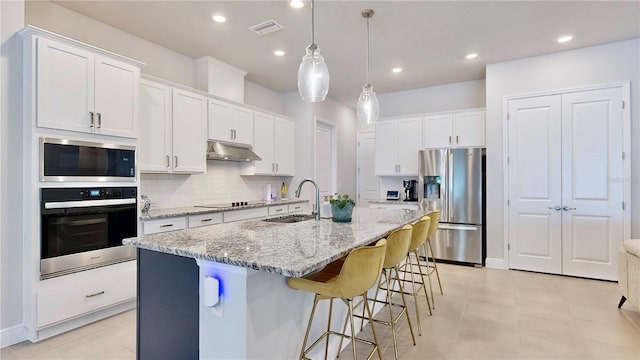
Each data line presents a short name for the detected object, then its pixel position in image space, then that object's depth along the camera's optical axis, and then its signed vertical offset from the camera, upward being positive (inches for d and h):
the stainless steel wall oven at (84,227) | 96.2 -15.4
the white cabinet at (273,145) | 192.1 +22.4
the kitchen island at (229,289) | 56.0 -21.5
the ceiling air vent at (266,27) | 129.3 +63.1
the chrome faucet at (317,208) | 110.0 -9.7
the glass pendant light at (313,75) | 96.0 +31.8
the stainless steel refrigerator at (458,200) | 179.5 -11.8
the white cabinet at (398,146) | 210.7 +23.1
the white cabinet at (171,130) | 130.5 +22.2
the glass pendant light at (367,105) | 126.0 +29.5
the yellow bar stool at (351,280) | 62.0 -20.2
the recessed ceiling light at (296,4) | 113.9 +63.4
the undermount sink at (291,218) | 113.0 -13.9
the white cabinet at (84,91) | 95.7 +29.2
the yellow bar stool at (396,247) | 81.6 -17.5
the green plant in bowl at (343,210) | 102.4 -9.6
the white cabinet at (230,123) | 161.3 +30.8
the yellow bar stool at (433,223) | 122.0 -16.8
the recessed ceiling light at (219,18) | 124.4 +63.5
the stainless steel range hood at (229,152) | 159.0 +14.9
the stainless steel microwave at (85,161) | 96.3 +6.3
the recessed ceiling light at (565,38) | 143.6 +64.2
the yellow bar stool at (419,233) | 103.6 -17.5
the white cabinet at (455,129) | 192.2 +31.3
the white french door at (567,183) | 151.6 -1.4
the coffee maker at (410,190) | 211.6 -6.6
